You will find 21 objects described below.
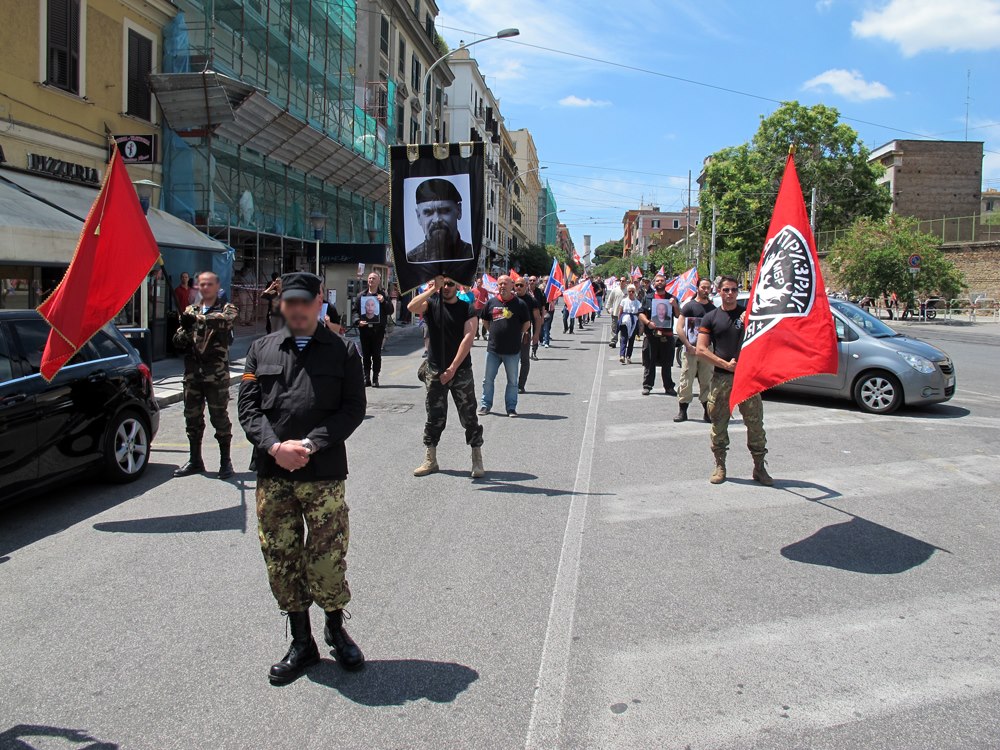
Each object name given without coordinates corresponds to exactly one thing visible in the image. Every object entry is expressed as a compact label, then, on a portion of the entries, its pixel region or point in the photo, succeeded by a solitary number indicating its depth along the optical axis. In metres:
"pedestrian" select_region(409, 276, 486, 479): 7.14
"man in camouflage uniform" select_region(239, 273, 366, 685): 3.60
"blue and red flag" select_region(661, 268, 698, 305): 18.36
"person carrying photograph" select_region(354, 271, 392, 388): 12.78
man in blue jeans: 10.40
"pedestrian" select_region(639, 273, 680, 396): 12.24
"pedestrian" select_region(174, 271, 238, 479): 7.02
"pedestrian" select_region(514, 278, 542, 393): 12.49
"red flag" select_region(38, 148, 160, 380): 5.29
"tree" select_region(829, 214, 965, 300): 39.59
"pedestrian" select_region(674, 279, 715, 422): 10.00
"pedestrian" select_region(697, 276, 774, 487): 6.96
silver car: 10.77
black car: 5.77
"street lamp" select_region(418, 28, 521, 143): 26.68
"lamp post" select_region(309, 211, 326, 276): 25.22
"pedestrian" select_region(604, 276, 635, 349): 21.62
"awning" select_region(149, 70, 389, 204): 18.27
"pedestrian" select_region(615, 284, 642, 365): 17.27
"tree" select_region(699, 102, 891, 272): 55.72
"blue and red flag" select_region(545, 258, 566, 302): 25.33
